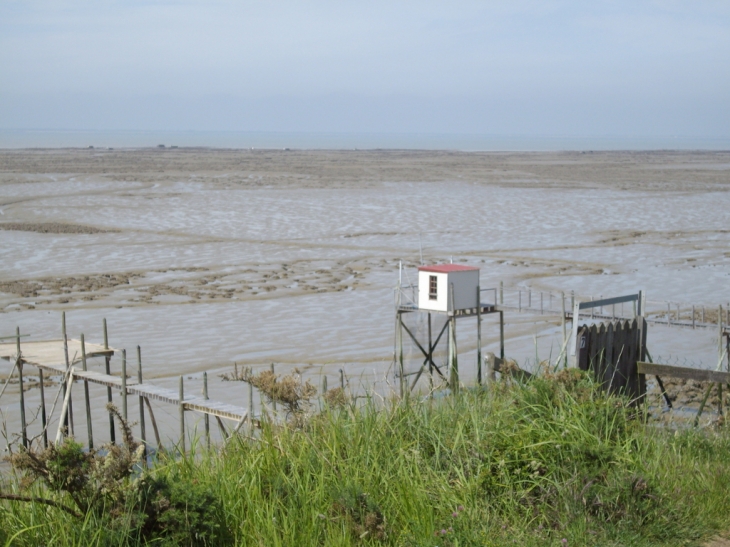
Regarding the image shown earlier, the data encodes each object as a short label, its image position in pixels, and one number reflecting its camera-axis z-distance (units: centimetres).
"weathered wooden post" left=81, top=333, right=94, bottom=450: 1600
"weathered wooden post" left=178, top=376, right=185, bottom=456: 1449
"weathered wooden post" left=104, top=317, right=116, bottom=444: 1595
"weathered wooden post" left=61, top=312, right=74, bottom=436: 1637
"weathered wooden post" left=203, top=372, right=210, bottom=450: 1524
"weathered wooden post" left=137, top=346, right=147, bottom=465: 1525
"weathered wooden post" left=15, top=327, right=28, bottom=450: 1656
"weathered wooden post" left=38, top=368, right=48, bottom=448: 1631
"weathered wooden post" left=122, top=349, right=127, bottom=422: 1483
